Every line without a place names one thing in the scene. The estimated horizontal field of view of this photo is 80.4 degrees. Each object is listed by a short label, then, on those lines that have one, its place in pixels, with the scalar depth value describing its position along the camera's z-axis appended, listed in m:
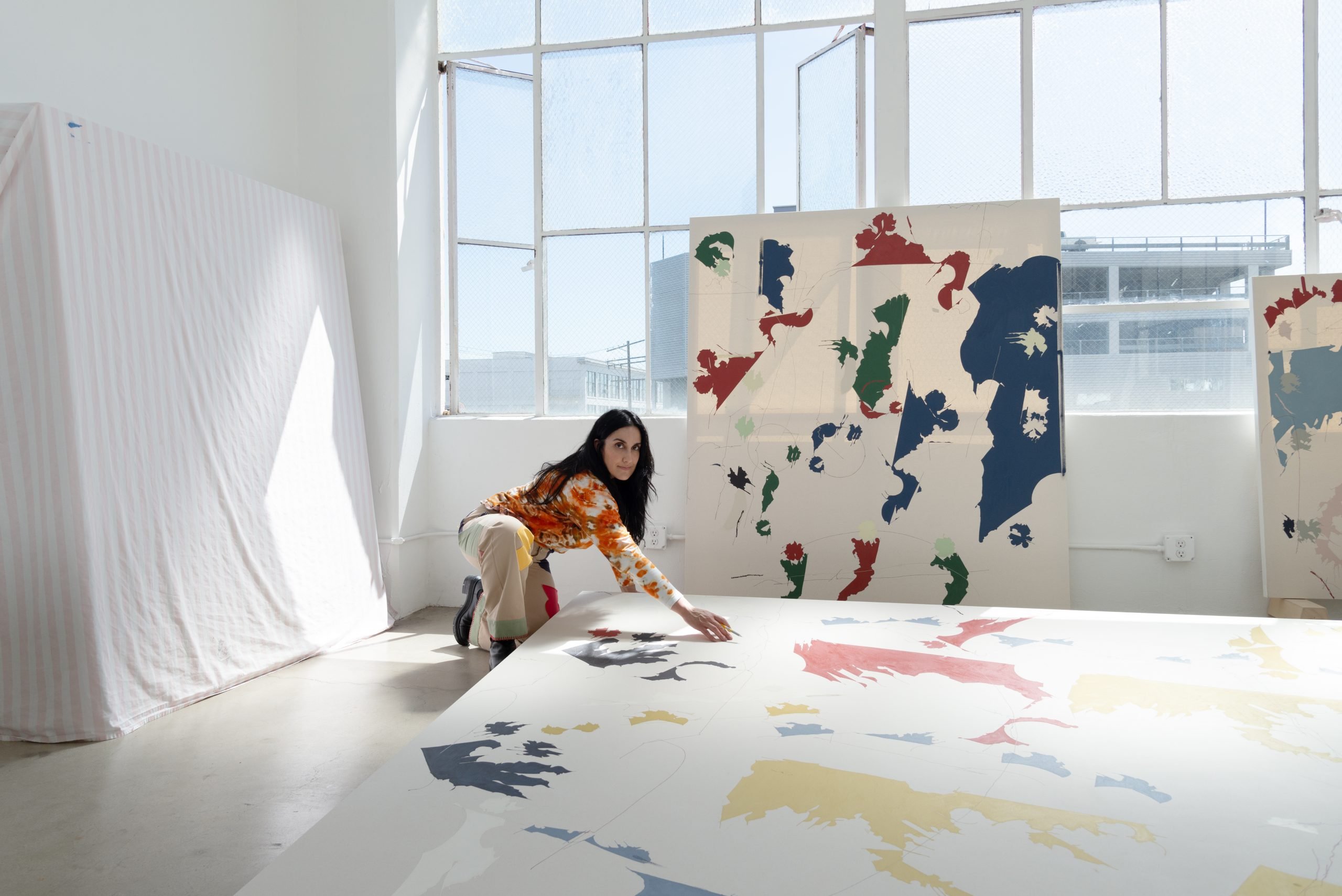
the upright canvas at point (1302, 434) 2.95
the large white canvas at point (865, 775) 1.12
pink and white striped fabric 2.29
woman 2.41
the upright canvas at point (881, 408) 3.08
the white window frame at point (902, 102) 3.18
